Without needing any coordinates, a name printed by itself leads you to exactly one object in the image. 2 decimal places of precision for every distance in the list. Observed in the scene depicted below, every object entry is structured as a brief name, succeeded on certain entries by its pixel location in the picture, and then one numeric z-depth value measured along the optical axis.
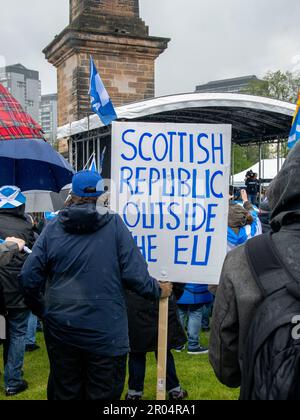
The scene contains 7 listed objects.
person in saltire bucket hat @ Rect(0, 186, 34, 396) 5.02
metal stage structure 10.59
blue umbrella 6.07
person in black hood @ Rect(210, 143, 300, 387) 1.88
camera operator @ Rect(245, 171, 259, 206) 15.66
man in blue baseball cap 3.24
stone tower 13.09
